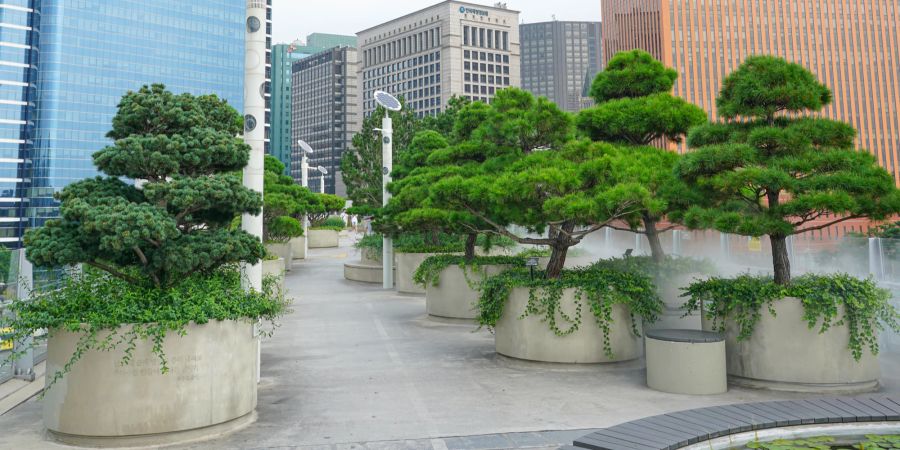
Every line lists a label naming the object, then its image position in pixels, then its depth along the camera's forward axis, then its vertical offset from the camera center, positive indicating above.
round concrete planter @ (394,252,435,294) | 21.70 +0.21
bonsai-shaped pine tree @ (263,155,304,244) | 26.78 +3.19
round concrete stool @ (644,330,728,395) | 8.45 -1.19
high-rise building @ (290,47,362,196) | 174.75 +47.37
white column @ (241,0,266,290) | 9.40 +2.67
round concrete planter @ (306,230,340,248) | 52.44 +3.23
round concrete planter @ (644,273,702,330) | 12.68 -0.62
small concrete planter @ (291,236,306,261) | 40.06 +1.92
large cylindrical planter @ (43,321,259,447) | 6.55 -1.18
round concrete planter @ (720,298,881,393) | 8.49 -1.12
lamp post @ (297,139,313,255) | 57.16 +10.85
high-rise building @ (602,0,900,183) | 108.81 +39.85
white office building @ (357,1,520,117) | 142.50 +50.77
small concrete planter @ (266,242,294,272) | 30.31 +1.28
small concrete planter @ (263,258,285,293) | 20.02 +0.35
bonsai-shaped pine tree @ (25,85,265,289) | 6.77 +0.87
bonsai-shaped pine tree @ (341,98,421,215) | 31.19 +5.95
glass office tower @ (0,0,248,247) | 91.19 +29.40
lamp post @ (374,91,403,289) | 22.81 +4.14
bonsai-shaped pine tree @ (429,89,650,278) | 9.93 +1.51
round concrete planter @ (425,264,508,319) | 15.37 -0.37
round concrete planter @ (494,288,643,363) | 10.07 -1.00
